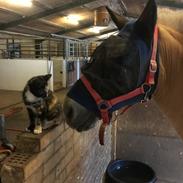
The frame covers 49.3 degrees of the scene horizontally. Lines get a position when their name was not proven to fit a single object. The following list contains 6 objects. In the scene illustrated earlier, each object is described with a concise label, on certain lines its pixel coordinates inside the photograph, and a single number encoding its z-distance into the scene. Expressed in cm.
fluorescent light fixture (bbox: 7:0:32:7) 366
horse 70
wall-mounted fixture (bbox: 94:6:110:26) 379
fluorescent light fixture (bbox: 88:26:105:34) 734
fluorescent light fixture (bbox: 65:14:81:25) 511
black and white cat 111
